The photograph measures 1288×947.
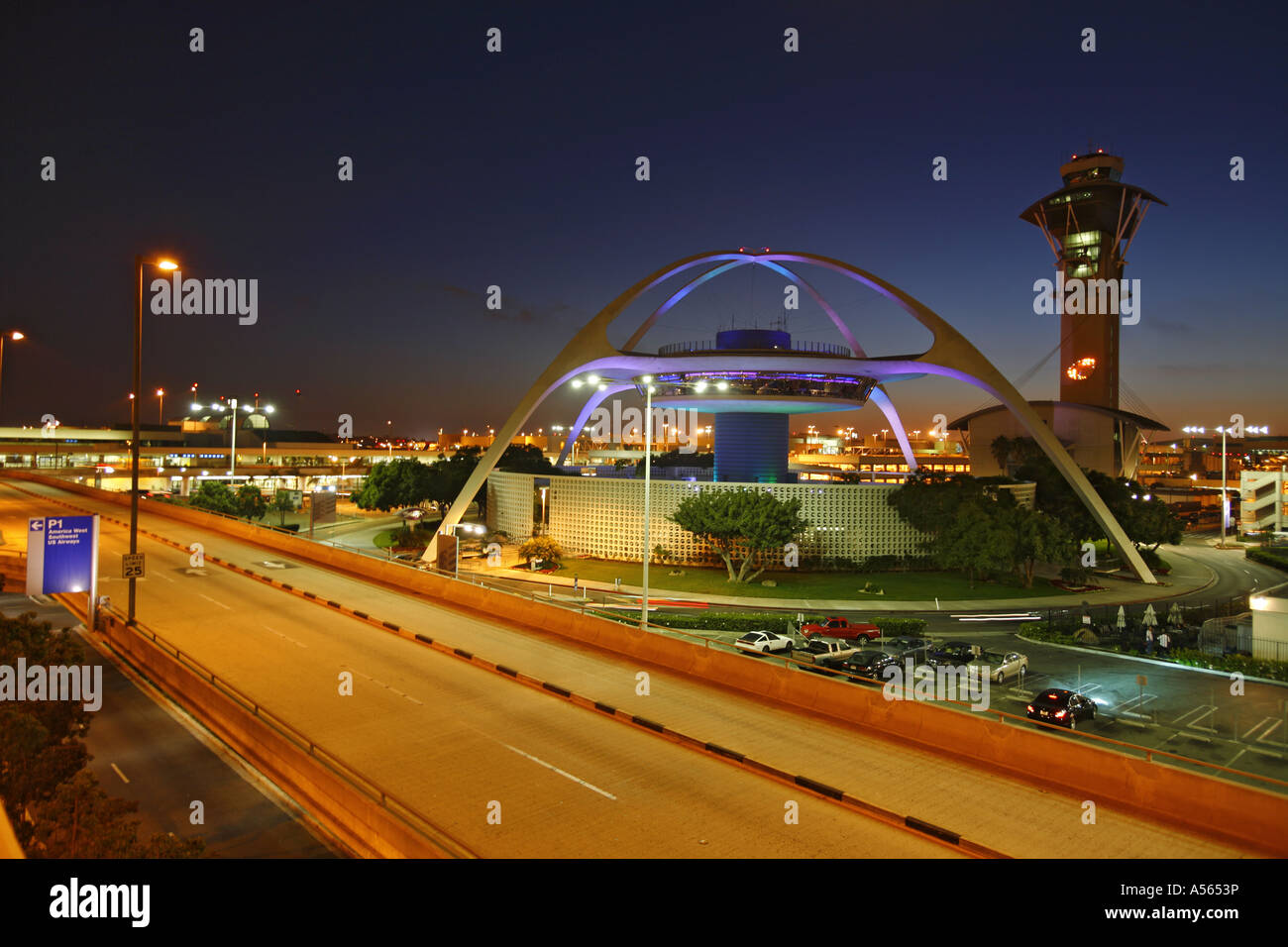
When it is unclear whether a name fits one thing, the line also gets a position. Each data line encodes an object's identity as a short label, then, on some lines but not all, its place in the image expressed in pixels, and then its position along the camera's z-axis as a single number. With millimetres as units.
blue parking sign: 22375
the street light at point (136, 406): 20906
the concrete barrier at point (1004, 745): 10711
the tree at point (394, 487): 66062
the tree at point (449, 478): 66438
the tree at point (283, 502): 73875
